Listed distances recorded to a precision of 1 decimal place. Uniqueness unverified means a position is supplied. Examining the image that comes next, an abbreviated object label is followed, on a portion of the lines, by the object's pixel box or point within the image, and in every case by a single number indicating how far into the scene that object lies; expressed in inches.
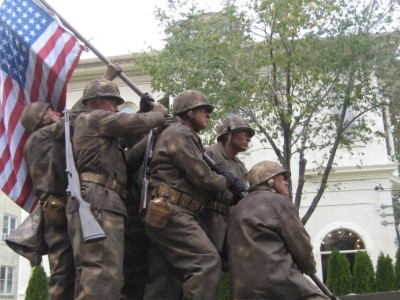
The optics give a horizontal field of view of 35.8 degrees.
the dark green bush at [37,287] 697.6
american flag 251.3
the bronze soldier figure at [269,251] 193.0
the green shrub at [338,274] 645.3
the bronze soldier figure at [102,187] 190.2
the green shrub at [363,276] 647.1
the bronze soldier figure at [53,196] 216.2
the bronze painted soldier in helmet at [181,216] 200.4
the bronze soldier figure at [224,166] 230.8
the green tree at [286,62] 548.4
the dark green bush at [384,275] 649.0
